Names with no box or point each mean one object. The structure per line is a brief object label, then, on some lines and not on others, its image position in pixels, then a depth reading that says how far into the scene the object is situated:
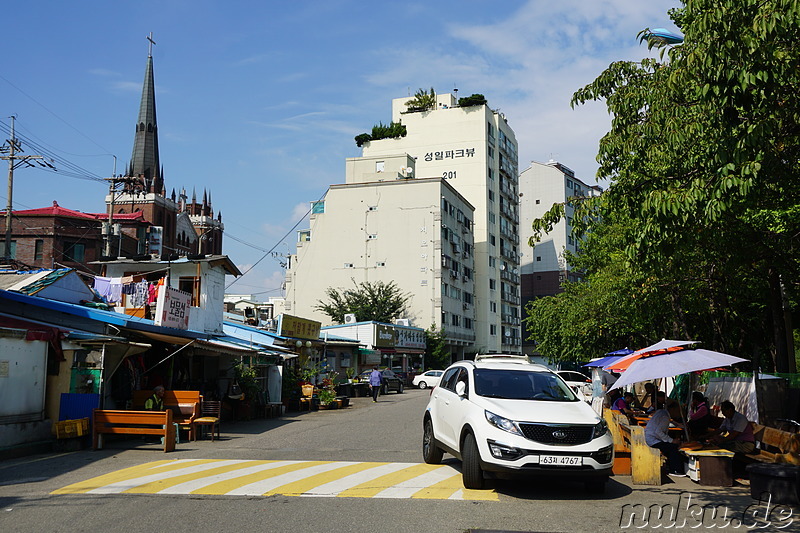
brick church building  71.69
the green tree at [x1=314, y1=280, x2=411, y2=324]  63.84
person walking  35.66
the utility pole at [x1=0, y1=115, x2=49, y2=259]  40.20
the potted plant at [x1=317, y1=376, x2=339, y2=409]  29.59
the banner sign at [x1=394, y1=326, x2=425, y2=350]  57.03
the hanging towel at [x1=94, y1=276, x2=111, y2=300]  24.66
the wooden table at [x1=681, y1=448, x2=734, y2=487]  10.30
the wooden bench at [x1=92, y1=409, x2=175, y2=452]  14.59
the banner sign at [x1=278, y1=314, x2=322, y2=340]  33.12
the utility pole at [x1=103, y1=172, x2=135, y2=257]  44.33
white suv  8.90
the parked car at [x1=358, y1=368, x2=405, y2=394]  45.00
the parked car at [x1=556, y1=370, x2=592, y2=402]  29.99
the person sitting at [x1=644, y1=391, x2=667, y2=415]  16.49
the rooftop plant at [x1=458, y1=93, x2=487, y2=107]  80.50
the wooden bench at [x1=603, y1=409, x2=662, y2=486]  10.39
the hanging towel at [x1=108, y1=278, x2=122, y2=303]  24.80
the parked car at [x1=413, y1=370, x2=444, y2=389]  46.37
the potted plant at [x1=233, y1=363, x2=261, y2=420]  23.22
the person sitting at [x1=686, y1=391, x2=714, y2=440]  12.48
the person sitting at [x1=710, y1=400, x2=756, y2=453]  11.10
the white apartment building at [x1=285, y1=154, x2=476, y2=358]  69.31
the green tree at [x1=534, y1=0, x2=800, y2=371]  7.42
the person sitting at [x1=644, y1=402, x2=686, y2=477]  11.04
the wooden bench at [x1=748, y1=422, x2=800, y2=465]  10.63
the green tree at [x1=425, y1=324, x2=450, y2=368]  66.12
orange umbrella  14.52
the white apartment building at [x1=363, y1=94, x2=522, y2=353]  81.62
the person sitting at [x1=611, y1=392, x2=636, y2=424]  18.16
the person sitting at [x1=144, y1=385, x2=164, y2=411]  16.61
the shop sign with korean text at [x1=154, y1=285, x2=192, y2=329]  20.83
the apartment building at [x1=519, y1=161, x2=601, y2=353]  102.44
